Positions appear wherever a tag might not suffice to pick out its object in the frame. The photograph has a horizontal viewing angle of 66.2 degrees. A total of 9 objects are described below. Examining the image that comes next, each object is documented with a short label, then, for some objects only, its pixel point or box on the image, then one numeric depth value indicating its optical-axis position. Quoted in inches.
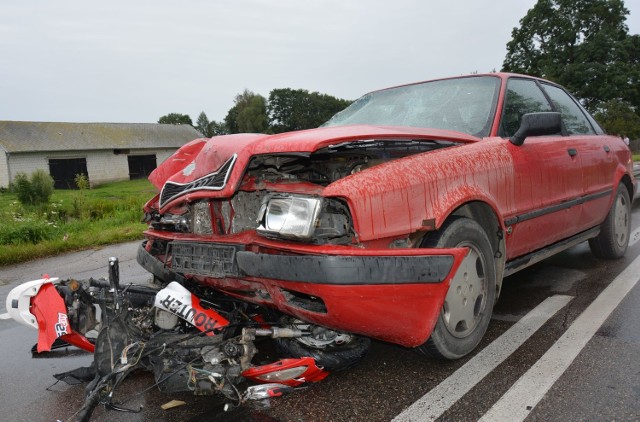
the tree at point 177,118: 3563.7
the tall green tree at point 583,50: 1712.6
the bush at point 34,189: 804.6
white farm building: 1464.1
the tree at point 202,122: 3703.2
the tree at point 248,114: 2613.2
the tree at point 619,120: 1151.6
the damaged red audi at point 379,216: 90.0
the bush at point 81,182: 826.3
